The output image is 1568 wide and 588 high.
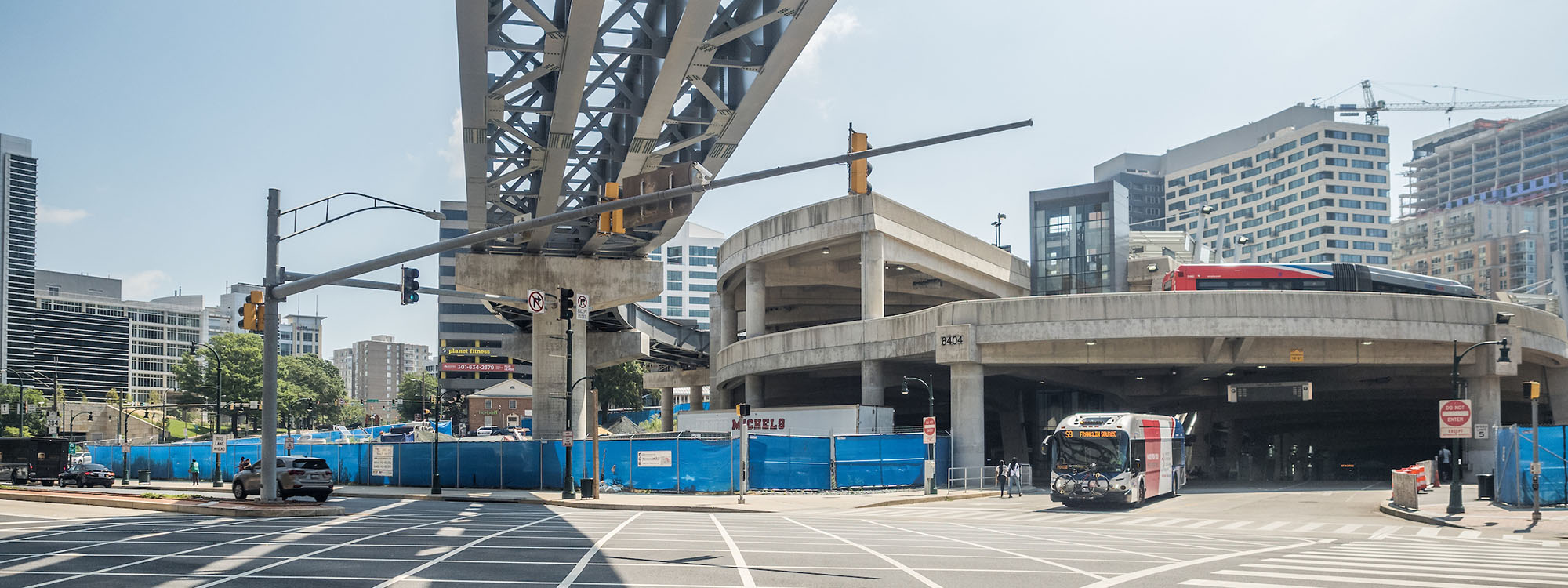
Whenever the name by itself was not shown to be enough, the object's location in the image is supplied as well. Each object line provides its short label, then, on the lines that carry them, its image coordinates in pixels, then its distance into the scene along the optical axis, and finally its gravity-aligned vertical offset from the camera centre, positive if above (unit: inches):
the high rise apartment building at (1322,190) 7062.0 +1067.5
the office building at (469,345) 6496.1 +71.8
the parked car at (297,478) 1256.2 -139.6
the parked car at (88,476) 1979.6 -212.8
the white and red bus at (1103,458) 1362.0 -132.6
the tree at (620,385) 4830.2 -130.2
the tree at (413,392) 6758.9 -235.2
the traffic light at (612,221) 735.7 +90.7
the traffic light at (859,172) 685.9 +114.6
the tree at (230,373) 5137.8 -72.1
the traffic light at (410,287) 1095.0 +70.4
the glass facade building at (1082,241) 3240.7 +337.9
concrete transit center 1850.4 +14.7
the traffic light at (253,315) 1073.5 +42.8
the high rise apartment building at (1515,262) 7696.9 +627.1
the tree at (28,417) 4857.3 -259.9
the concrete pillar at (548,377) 1990.7 -38.5
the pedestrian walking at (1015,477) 1704.0 -194.1
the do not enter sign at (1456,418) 1273.4 -77.7
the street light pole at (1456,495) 1198.9 -161.0
